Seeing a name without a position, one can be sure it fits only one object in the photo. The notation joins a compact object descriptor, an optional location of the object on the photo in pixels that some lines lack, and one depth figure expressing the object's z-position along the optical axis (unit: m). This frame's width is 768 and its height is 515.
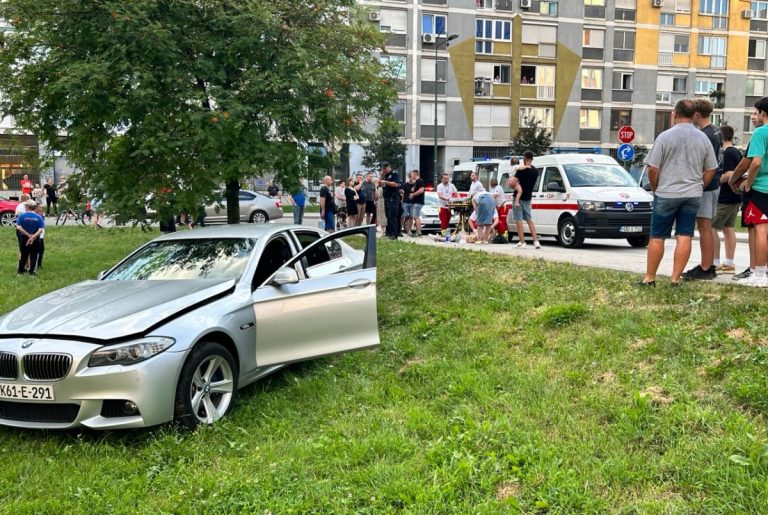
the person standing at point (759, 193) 6.27
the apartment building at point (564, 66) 43.59
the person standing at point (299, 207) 17.19
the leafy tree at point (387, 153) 40.09
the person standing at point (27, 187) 28.25
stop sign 19.31
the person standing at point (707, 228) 7.26
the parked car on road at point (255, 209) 24.08
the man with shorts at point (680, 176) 6.33
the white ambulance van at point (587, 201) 13.52
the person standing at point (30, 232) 11.60
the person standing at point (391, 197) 15.66
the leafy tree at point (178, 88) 7.99
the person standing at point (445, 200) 18.17
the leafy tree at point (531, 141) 40.69
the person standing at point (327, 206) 16.08
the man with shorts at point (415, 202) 17.47
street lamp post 39.96
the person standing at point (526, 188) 12.84
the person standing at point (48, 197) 26.12
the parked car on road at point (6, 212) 25.27
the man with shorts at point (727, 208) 7.74
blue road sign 19.36
